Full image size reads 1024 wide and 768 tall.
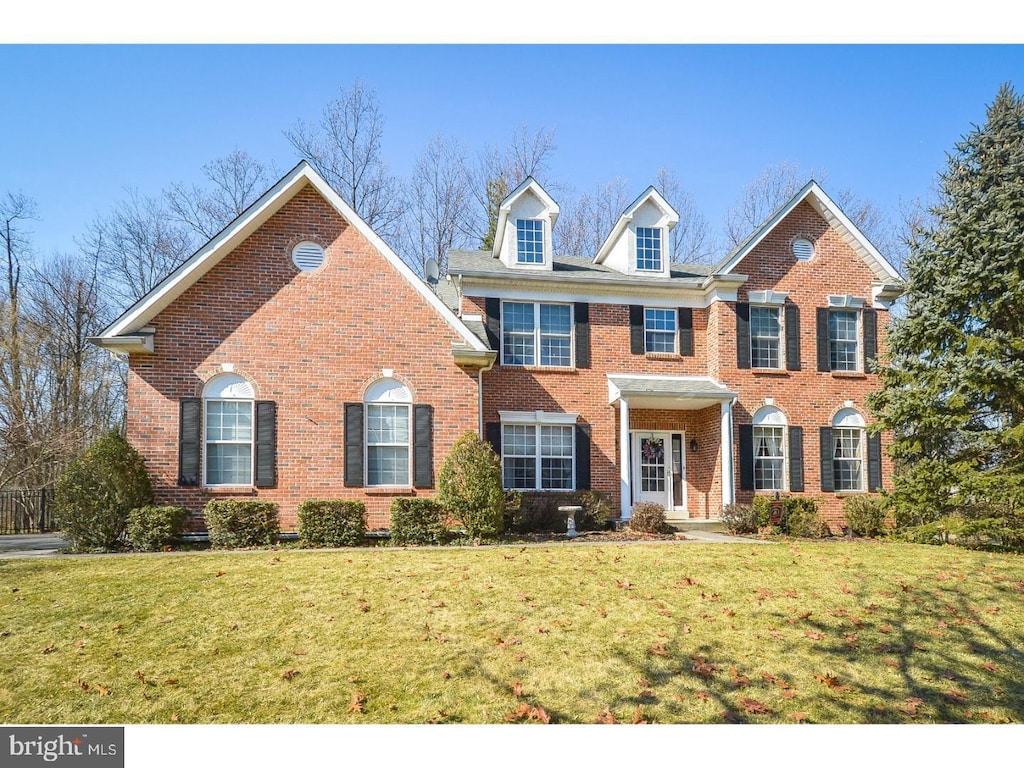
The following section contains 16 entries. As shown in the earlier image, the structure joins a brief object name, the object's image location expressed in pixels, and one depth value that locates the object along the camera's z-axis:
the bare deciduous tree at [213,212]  28.09
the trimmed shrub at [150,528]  12.12
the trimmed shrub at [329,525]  12.65
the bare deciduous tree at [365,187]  28.73
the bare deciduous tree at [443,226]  29.66
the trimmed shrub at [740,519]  15.50
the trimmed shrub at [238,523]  12.58
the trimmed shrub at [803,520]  15.30
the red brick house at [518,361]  13.79
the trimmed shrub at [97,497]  11.98
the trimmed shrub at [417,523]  12.83
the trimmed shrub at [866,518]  16.11
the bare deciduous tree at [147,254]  28.28
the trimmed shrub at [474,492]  12.83
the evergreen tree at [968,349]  13.20
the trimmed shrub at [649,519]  14.41
